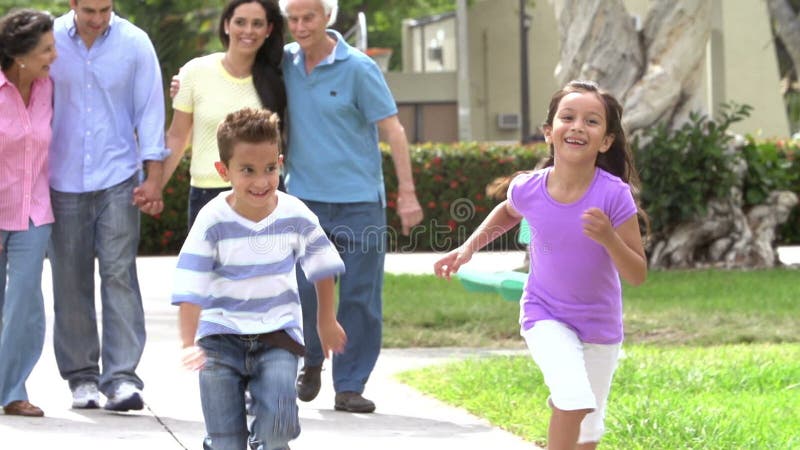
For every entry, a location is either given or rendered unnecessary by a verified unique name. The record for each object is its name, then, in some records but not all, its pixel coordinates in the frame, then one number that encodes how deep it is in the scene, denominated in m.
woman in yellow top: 14.07
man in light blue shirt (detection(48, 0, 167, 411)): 14.12
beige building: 68.81
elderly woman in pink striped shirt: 13.72
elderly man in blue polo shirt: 14.30
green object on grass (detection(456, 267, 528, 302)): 15.20
